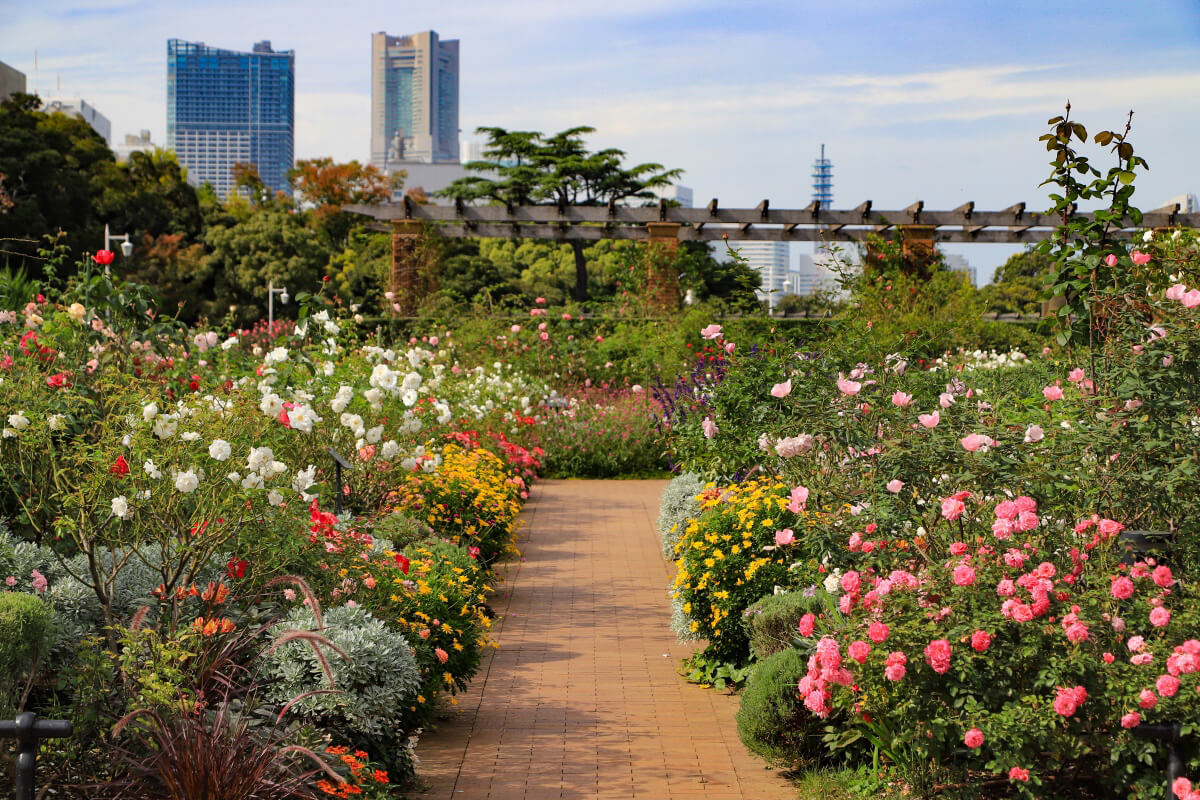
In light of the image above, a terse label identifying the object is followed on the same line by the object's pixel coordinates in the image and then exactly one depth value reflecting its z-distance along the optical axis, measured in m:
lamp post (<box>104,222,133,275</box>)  22.17
